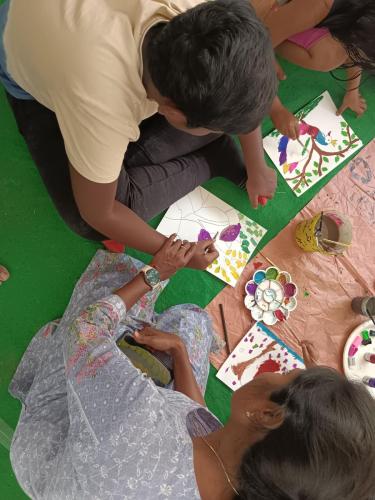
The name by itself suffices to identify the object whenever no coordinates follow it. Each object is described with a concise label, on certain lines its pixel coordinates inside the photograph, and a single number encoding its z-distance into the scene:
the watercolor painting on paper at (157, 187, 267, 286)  1.24
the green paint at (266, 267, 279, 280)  1.28
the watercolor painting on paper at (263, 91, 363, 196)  1.32
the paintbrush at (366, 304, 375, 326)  1.25
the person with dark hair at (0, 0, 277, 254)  0.61
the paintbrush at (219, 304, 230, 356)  1.24
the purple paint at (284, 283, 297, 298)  1.28
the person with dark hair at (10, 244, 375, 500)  0.62
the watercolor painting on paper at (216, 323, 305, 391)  1.23
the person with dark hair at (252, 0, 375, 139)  1.04
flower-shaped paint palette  1.25
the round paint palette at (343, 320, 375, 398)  1.28
